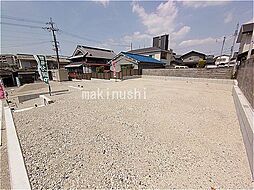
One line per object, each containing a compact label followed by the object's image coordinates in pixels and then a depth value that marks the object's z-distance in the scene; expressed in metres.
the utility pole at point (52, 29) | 19.73
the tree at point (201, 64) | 23.54
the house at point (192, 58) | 30.72
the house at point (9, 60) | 27.80
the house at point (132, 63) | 17.61
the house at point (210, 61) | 31.67
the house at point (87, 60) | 22.73
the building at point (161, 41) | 28.95
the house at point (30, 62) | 27.58
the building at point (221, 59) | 34.54
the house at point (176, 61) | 29.94
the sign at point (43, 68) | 7.90
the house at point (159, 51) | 25.59
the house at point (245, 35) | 16.90
